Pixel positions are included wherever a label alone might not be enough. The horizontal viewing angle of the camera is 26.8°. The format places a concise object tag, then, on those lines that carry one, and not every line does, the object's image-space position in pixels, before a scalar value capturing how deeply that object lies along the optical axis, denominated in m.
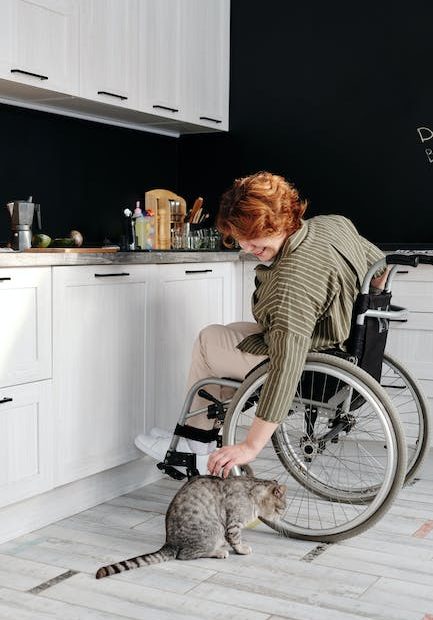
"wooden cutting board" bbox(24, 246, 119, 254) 3.26
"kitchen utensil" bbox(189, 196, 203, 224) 4.34
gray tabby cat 2.59
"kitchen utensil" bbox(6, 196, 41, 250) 3.20
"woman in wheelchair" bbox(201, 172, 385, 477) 2.55
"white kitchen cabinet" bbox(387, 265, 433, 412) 3.79
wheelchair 2.59
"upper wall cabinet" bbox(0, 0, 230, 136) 3.38
